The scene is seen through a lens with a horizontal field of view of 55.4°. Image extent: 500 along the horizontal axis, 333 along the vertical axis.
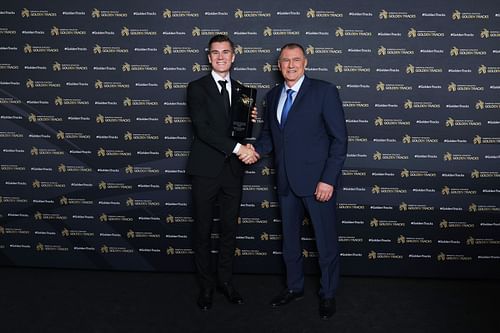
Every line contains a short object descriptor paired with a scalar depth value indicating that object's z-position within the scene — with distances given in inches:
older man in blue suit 112.2
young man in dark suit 115.3
